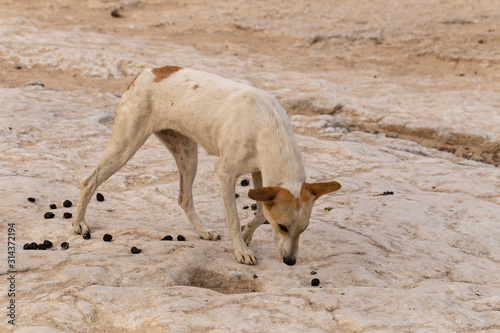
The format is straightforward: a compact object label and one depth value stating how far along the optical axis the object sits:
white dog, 9.17
